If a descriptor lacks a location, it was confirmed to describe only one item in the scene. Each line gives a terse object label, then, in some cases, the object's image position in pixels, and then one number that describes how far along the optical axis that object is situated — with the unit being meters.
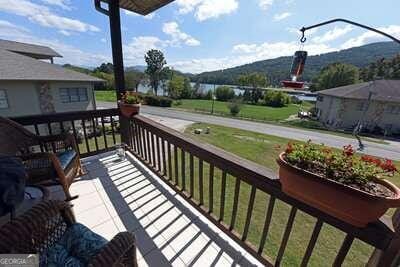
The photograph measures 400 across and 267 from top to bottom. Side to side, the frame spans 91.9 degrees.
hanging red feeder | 1.82
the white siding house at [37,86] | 9.70
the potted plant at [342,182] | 0.82
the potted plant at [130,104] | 3.04
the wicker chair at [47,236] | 0.91
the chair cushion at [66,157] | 2.07
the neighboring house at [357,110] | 17.06
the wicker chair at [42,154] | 1.90
